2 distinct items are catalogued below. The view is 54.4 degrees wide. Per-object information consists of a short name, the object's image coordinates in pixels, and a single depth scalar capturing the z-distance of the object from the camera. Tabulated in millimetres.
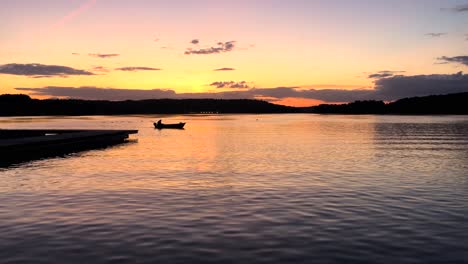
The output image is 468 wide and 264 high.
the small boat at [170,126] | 103938
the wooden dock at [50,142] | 40328
